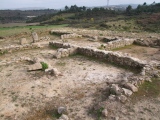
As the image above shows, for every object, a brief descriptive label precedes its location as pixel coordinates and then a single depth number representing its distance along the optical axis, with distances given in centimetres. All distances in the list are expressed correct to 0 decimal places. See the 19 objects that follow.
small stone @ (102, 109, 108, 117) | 488
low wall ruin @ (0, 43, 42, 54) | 1141
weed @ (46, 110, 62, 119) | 515
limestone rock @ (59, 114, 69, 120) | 483
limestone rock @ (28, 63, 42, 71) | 819
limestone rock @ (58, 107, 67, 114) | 517
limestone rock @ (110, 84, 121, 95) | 572
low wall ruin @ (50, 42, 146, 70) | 811
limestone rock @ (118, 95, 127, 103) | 540
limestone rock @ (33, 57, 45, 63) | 899
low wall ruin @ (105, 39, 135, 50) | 1145
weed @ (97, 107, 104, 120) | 494
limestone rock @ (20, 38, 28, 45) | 1320
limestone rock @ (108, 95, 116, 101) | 544
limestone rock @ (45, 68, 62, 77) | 760
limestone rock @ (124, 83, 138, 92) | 591
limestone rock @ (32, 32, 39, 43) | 1377
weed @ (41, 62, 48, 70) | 817
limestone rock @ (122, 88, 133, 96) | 567
